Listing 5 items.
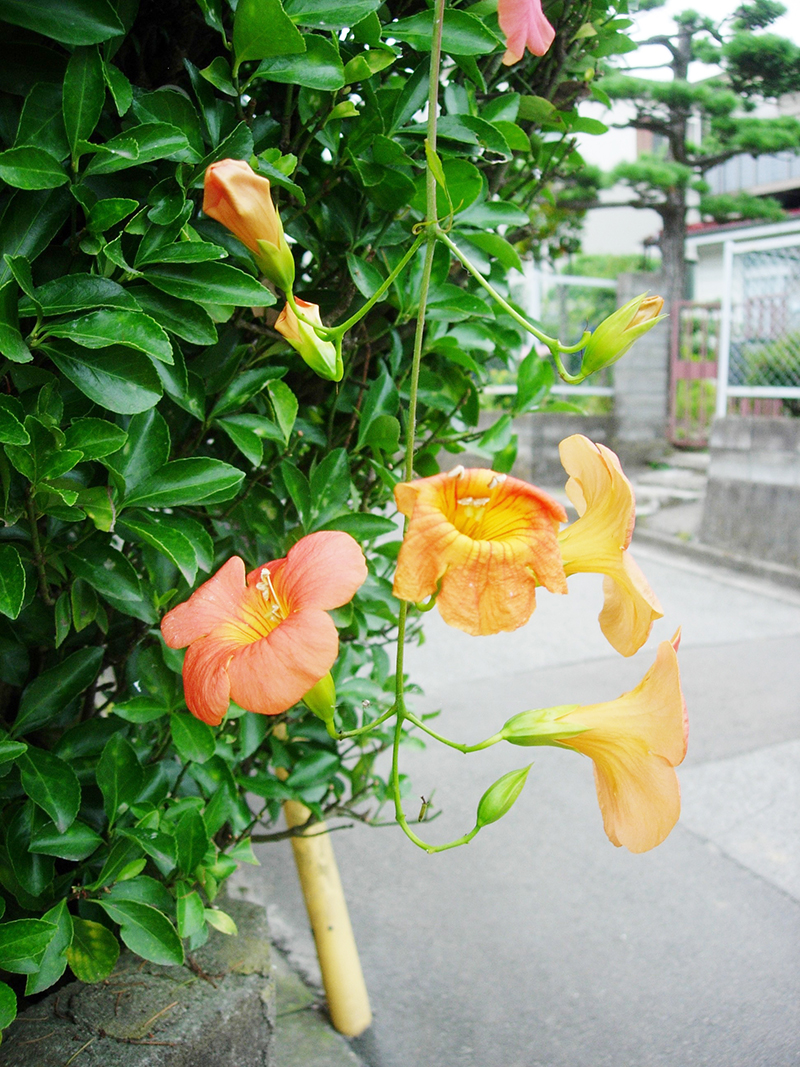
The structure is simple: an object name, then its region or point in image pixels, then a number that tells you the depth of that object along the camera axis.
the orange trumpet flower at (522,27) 0.69
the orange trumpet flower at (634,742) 0.55
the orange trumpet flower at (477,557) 0.45
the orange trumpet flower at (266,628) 0.46
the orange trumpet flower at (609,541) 0.54
